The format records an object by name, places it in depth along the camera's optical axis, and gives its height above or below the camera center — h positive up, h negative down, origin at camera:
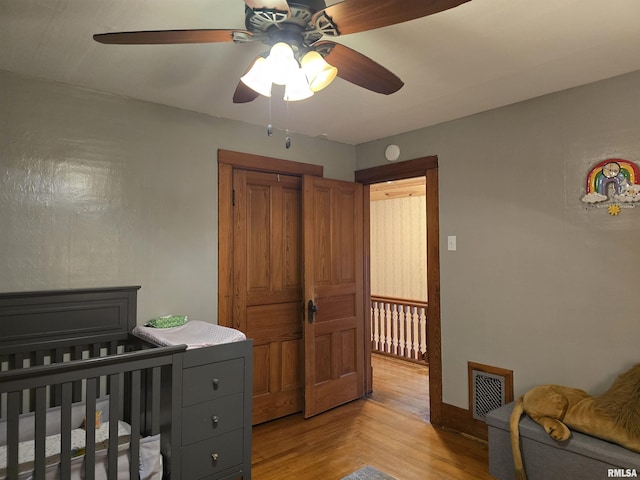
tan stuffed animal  1.98 -0.85
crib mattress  1.79 -0.93
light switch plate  3.11 +0.07
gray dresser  2.09 -0.87
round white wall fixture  3.53 +0.87
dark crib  1.64 -0.54
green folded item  2.48 -0.42
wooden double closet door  3.18 -0.29
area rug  2.39 -1.33
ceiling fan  1.23 +0.75
